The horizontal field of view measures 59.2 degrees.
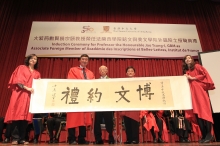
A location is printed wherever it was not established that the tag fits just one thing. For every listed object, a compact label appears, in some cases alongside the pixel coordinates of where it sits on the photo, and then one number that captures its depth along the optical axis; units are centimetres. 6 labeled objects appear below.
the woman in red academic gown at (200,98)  241
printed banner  506
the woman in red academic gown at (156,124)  346
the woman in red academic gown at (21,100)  238
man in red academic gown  252
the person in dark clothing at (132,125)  267
